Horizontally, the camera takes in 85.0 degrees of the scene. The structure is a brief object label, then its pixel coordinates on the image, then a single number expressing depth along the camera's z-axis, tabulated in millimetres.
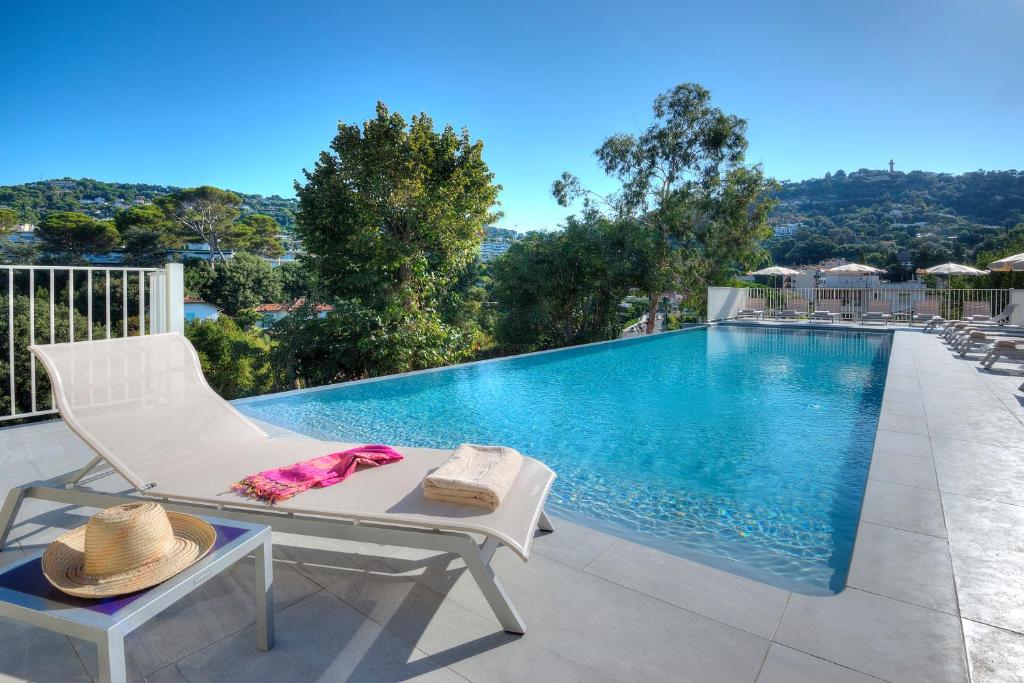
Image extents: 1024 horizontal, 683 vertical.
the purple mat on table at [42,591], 1284
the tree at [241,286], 39375
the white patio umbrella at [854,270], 18078
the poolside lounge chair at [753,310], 18312
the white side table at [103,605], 1209
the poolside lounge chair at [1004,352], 7113
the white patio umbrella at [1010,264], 12069
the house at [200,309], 36594
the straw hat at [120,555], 1352
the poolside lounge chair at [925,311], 14964
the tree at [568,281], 14195
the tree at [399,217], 9820
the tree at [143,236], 40156
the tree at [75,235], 35938
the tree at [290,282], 40750
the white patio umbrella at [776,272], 18953
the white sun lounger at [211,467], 1856
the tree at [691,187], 16438
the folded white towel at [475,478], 1956
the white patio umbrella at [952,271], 16703
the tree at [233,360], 11186
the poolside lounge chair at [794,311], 17625
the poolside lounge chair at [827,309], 16609
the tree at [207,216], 43625
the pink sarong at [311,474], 2113
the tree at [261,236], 46772
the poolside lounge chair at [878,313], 15734
